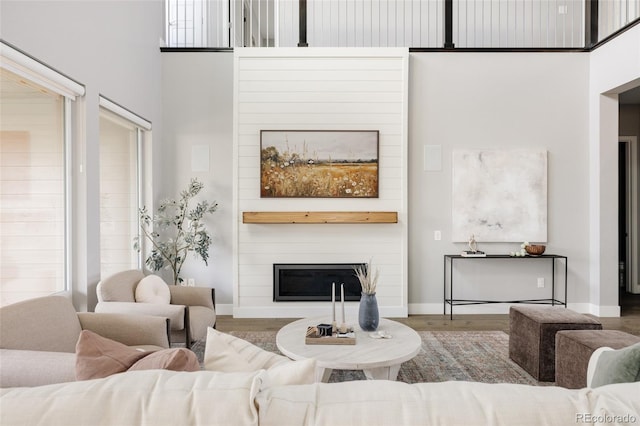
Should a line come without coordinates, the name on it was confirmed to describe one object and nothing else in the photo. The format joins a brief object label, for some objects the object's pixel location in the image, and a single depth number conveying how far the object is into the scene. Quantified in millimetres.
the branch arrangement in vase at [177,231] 4442
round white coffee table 2383
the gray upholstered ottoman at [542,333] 2938
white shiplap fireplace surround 4781
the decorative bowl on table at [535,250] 4664
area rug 3078
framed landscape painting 4770
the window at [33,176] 2535
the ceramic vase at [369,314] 2904
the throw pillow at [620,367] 1535
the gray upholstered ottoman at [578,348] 2420
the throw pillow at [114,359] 1231
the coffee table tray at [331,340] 2658
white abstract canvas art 4883
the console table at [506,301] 4836
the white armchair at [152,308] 2971
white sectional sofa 889
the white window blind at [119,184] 3686
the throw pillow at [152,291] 3301
